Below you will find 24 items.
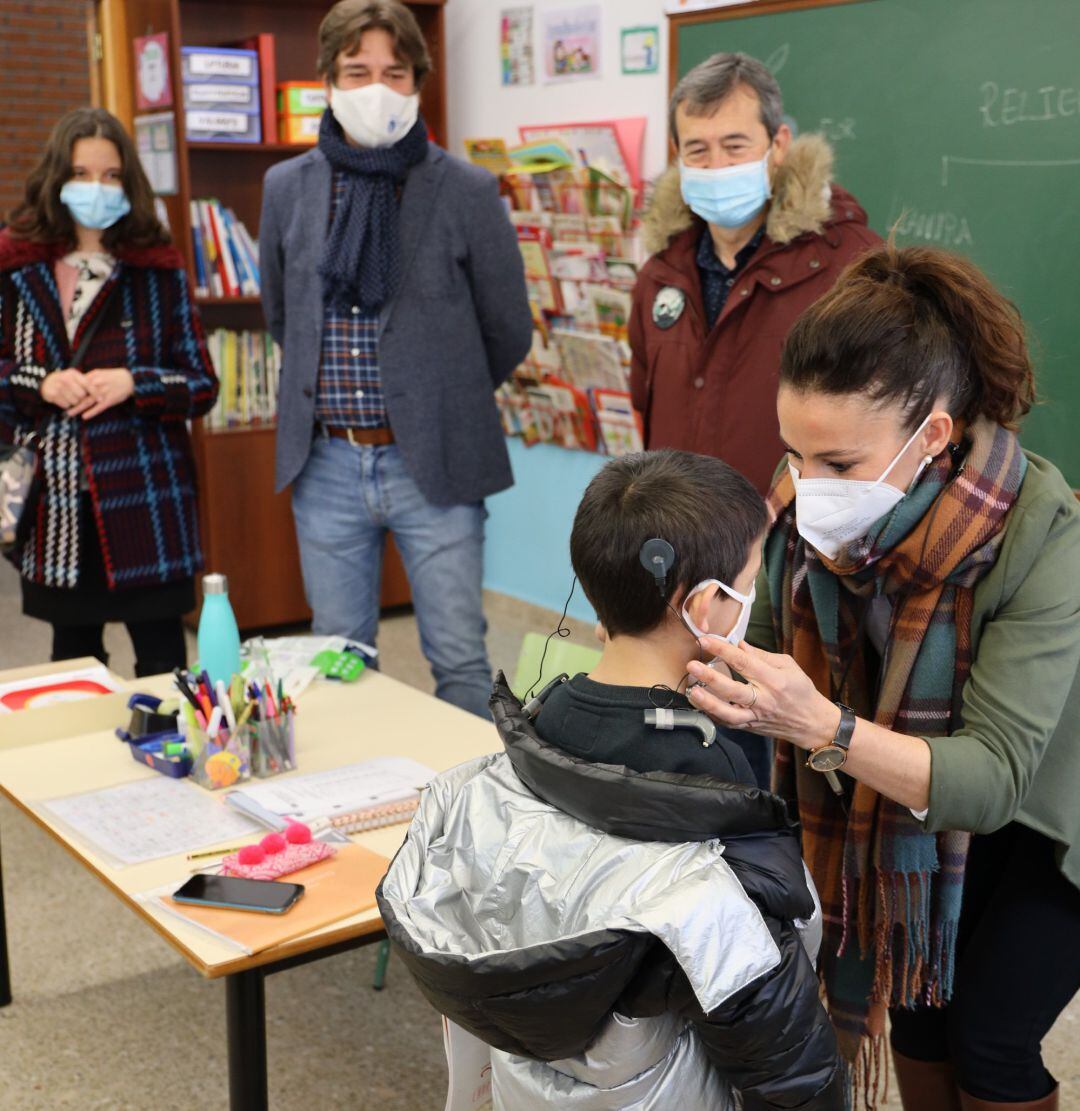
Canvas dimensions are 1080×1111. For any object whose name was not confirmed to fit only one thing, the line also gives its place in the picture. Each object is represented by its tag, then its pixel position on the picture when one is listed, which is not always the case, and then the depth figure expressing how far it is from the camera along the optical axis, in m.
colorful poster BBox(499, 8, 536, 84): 4.60
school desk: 1.61
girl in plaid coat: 2.96
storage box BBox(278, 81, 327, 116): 4.59
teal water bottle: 2.29
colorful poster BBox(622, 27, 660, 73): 4.07
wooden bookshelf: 4.65
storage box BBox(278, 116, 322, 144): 4.63
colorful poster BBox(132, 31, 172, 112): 4.42
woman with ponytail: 1.39
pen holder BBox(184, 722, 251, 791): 2.02
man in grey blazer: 2.91
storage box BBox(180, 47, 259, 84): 4.42
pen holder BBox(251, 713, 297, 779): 2.07
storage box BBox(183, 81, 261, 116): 4.45
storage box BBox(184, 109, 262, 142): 4.46
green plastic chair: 1.96
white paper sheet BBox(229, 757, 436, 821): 1.92
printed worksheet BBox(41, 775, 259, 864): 1.81
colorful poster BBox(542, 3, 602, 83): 4.30
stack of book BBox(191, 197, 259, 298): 4.57
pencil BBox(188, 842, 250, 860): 1.79
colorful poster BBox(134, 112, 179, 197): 4.48
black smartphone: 1.64
